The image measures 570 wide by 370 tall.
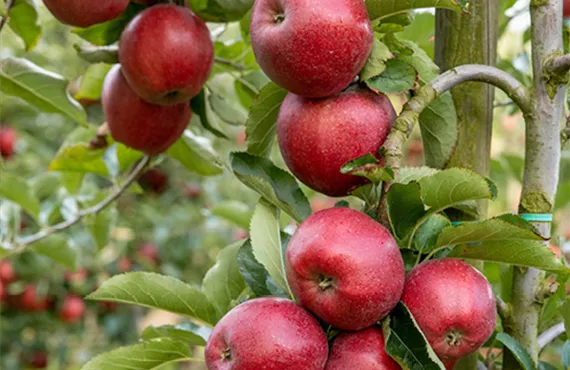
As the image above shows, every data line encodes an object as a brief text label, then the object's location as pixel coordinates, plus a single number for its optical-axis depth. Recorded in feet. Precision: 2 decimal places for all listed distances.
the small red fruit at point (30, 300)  10.63
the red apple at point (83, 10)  4.01
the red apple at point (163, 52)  4.17
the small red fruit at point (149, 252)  12.01
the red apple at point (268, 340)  3.38
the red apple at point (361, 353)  3.38
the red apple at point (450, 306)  3.41
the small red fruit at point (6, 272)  9.82
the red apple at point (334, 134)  3.55
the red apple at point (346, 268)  3.37
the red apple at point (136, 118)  4.37
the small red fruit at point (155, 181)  13.22
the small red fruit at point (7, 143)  11.35
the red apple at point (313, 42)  3.51
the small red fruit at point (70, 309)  11.39
